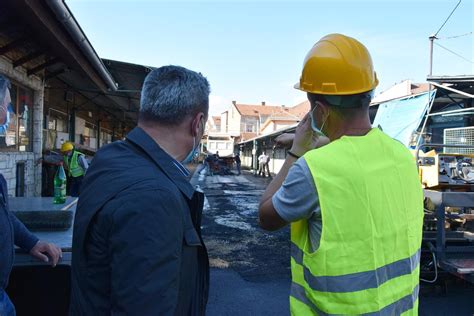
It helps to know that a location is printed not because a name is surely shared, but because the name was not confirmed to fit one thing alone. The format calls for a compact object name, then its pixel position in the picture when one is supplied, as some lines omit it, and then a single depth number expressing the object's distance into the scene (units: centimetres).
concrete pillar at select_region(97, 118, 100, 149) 1733
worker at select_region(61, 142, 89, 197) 898
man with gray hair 117
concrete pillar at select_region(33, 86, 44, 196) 864
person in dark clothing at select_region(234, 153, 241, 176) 3137
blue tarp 888
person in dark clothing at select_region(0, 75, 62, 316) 195
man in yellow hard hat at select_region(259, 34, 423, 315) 140
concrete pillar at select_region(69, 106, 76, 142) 1305
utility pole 1062
